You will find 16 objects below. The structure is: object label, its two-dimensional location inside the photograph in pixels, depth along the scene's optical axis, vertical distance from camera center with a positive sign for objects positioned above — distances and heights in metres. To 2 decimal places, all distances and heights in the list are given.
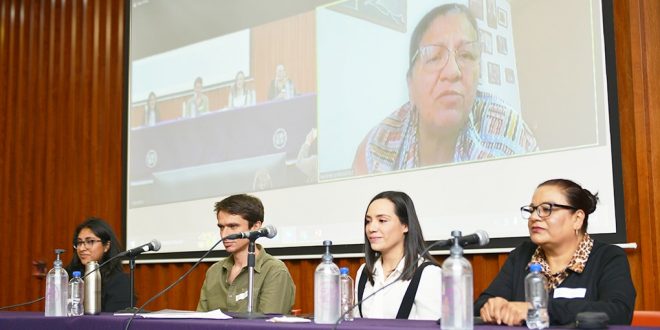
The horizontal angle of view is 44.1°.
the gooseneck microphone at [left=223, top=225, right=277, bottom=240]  2.87 +0.06
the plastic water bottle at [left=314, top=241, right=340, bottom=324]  2.39 -0.13
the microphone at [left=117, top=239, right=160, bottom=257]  3.18 +0.01
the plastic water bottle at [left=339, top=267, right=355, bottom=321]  2.58 -0.15
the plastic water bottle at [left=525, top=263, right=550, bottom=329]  2.11 -0.15
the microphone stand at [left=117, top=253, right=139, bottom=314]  3.20 -0.12
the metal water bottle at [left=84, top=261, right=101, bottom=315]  3.19 -0.15
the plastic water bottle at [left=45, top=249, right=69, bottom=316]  3.24 -0.15
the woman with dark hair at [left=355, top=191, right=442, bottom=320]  2.94 -0.07
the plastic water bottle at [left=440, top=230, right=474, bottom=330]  2.07 -0.12
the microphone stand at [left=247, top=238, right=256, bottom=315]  2.79 -0.08
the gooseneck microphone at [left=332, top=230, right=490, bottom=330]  2.11 +0.01
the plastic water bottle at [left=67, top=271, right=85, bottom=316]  3.22 -0.17
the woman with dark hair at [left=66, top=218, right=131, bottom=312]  4.00 +0.02
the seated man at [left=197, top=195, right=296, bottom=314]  3.48 -0.11
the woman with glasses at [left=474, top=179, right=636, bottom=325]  2.53 -0.05
